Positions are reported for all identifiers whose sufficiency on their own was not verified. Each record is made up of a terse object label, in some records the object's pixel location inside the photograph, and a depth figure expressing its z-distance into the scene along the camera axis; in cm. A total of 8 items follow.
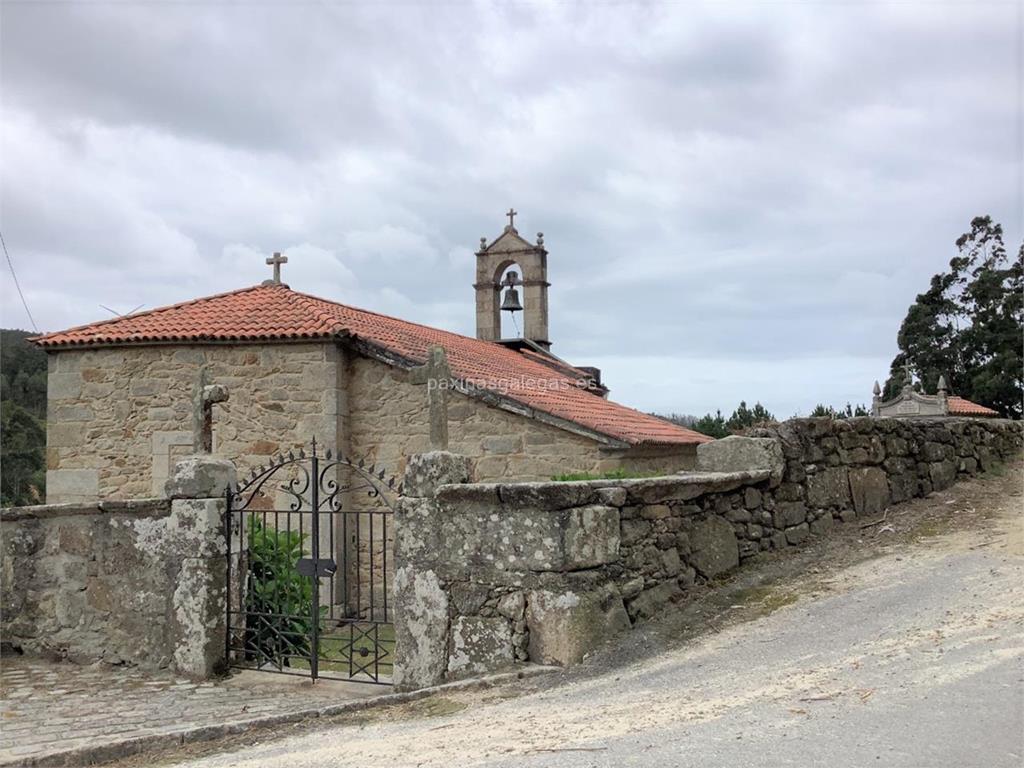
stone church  1145
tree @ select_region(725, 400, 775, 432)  2092
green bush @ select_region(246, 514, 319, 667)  668
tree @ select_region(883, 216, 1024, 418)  3372
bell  1952
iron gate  609
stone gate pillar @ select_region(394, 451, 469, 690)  555
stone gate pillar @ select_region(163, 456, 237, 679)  645
